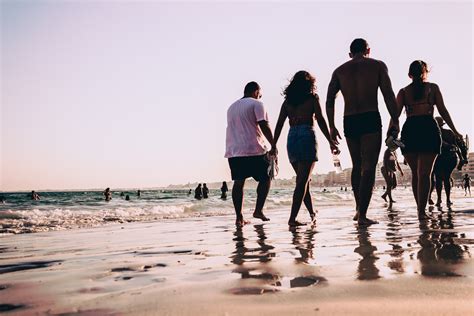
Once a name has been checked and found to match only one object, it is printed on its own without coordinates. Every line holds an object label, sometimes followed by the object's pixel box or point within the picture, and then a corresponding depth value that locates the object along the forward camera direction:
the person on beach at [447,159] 8.23
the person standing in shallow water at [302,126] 5.30
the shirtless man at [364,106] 4.88
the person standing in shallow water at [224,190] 28.55
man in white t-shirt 5.91
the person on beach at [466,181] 23.63
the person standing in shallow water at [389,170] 12.14
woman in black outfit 5.44
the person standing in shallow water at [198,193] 33.94
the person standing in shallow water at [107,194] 34.72
